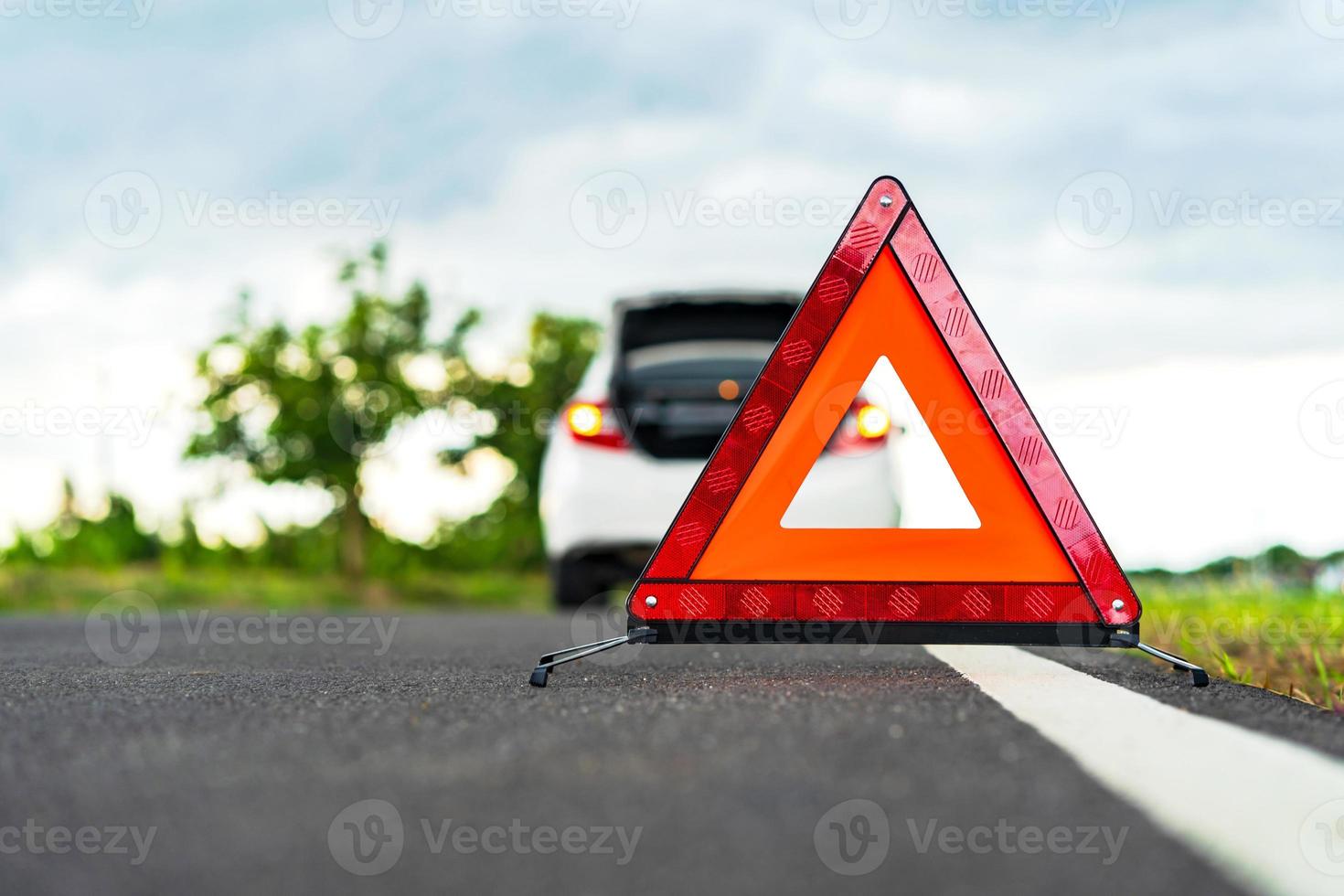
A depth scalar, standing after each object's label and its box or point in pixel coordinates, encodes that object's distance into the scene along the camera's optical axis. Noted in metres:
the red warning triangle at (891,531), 4.05
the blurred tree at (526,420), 27.50
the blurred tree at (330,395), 25.41
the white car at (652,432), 6.54
